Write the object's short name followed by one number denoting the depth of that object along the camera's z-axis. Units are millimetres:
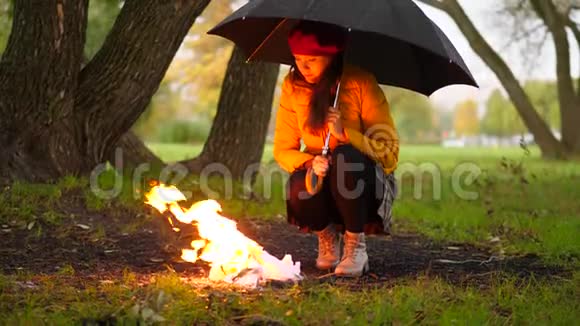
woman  4395
